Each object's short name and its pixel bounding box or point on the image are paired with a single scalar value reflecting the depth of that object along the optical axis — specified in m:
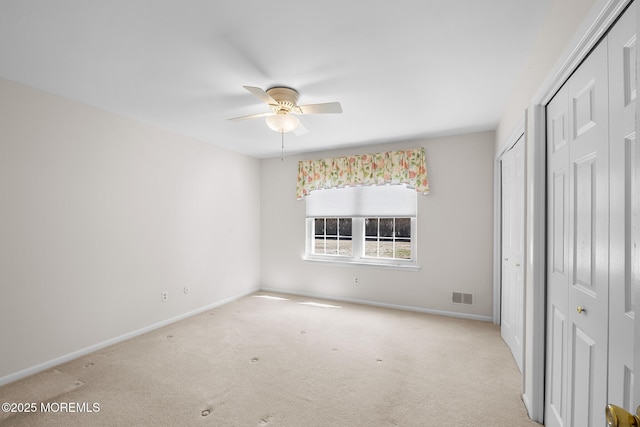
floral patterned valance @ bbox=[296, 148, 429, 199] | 4.16
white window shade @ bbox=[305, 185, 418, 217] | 4.37
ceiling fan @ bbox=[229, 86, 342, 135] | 2.46
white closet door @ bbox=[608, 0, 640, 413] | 1.00
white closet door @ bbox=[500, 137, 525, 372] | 2.65
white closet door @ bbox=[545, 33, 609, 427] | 1.19
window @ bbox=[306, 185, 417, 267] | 4.41
